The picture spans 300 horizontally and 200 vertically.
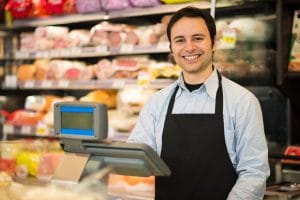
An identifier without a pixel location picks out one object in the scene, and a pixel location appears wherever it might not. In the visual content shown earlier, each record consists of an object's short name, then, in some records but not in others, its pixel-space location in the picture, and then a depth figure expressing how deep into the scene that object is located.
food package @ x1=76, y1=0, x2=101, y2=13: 3.94
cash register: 1.51
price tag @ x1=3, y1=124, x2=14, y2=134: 4.50
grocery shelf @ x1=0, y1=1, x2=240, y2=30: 3.50
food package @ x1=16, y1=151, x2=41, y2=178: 4.01
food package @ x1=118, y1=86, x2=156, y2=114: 3.78
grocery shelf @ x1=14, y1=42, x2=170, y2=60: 3.62
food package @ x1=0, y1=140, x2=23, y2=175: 4.06
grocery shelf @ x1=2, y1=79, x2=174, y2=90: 3.63
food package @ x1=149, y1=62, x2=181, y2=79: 3.54
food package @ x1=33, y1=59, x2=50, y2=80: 4.38
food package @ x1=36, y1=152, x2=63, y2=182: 3.85
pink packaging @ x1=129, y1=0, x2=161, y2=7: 3.61
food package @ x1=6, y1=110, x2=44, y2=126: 4.38
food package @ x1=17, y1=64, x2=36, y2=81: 4.46
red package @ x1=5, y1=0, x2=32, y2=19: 4.42
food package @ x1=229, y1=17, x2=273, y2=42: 3.25
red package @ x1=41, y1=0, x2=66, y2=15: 4.19
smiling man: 2.06
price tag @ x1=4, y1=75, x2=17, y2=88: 4.56
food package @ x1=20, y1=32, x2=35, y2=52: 4.51
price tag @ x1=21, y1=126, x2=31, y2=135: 4.39
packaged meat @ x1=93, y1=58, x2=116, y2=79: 3.98
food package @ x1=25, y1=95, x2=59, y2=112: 4.45
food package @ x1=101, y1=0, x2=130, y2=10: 3.78
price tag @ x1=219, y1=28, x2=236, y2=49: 3.23
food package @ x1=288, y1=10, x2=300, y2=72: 3.16
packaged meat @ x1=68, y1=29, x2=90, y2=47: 4.15
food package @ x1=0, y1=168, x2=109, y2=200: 1.47
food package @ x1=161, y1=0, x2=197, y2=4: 3.47
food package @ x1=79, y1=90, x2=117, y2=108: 4.07
